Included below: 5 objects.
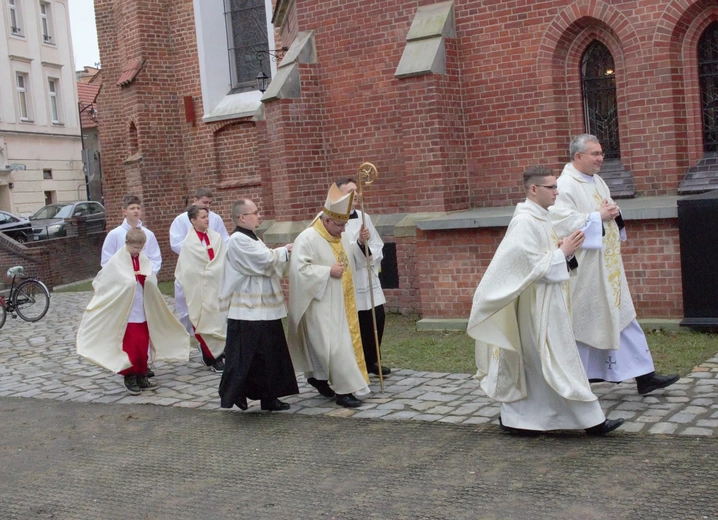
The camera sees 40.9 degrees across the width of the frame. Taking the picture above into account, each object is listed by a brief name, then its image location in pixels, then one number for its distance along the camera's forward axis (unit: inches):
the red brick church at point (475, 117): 437.7
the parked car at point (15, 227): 1139.2
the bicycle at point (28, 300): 662.5
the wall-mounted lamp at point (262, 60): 703.1
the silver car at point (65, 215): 1188.5
